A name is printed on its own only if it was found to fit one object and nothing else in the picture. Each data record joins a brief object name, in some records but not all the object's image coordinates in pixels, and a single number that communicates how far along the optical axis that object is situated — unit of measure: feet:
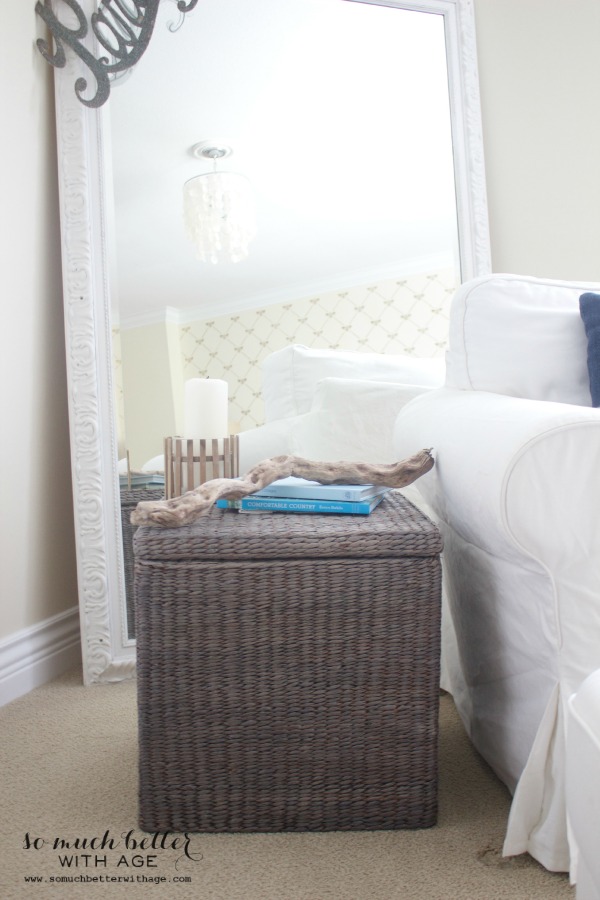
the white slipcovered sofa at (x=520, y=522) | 2.91
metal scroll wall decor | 5.98
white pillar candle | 4.74
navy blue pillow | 4.15
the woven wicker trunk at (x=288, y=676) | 3.43
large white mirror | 6.04
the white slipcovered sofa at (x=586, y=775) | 1.55
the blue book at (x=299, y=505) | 3.84
